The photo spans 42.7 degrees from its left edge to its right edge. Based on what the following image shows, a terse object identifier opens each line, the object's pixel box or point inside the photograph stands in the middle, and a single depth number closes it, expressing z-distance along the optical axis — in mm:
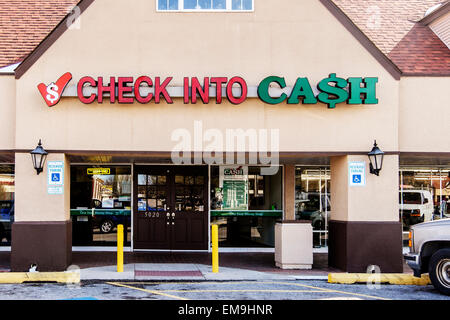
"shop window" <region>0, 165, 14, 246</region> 18188
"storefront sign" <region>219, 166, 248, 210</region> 18312
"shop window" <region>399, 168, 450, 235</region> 18797
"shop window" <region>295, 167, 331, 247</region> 18562
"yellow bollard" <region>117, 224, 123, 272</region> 13555
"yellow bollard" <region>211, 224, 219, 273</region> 13602
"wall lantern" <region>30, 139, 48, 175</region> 13648
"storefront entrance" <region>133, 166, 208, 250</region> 18094
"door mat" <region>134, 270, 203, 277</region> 13391
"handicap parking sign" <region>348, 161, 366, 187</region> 14297
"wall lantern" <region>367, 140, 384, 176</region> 14023
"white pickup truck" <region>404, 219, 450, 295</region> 11062
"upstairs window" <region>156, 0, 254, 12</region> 14438
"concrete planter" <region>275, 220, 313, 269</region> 14570
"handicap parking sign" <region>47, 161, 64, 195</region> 13938
